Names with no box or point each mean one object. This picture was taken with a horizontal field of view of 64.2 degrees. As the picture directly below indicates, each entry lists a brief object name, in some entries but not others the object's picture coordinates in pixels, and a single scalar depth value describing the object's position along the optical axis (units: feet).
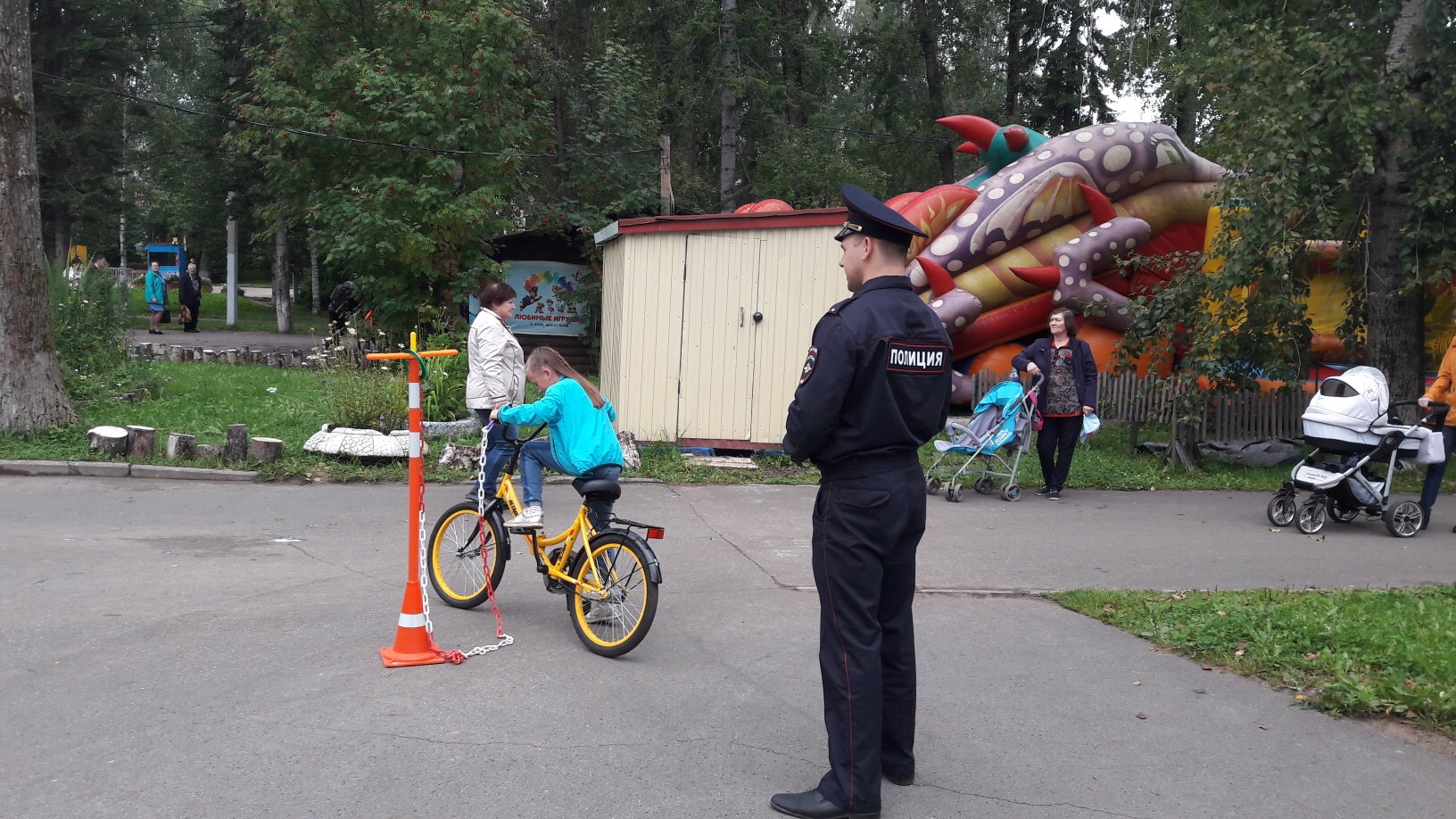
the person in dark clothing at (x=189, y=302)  97.55
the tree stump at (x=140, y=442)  38.01
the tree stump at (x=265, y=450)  37.42
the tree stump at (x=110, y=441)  37.86
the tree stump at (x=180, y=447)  37.91
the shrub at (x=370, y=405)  40.34
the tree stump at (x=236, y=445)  37.70
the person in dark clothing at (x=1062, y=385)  36.81
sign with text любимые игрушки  76.48
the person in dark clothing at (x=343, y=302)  69.62
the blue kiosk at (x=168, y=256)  149.71
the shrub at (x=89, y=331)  47.06
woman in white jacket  30.17
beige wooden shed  42.09
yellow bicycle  18.97
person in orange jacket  32.71
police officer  12.93
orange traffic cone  18.30
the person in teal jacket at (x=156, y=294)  93.50
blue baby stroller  36.09
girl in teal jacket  19.95
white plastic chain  19.21
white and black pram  31.55
